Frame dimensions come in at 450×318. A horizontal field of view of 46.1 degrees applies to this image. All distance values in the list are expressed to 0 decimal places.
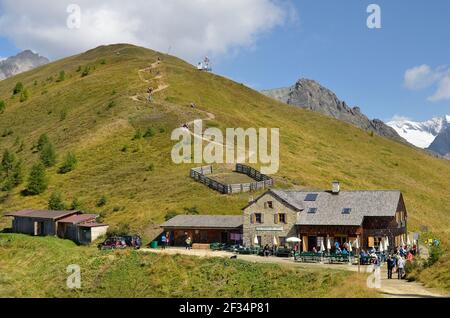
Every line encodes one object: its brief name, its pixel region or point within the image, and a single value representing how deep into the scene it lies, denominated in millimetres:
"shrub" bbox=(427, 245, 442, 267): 35922
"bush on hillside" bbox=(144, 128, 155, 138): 95125
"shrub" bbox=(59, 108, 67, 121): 115844
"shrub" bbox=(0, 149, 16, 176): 87688
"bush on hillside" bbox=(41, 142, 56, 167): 89250
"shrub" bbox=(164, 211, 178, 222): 61409
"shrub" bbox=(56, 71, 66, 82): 153250
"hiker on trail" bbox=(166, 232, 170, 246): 55603
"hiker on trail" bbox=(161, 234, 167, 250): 53688
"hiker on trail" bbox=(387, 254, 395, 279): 35688
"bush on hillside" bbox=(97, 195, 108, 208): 70000
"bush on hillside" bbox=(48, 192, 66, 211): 68625
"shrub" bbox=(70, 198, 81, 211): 68938
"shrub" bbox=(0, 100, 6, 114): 133075
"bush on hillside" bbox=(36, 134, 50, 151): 97312
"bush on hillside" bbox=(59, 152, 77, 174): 85812
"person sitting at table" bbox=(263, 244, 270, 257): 47500
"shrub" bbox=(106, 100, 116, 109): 113938
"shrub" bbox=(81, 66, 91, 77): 151500
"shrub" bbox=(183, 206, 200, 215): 63225
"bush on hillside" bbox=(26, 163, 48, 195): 78000
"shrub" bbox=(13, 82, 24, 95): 150875
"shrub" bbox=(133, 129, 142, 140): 94750
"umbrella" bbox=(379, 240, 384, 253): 45056
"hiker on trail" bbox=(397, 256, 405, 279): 35125
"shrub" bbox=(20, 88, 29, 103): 139762
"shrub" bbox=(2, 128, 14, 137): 116062
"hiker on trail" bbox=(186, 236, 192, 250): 52469
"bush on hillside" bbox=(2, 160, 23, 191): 82806
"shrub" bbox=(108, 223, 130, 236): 58016
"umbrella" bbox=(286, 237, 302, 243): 47875
